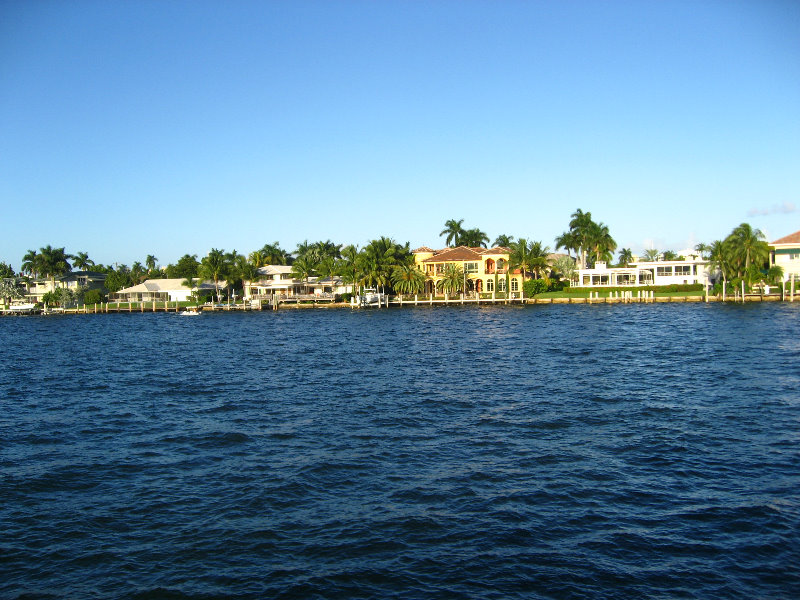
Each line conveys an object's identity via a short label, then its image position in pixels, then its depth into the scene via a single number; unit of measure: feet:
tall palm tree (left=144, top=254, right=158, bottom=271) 578.66
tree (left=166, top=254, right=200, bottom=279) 479.00
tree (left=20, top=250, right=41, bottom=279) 434.71
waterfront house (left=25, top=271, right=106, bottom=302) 447.83
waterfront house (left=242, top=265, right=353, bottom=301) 403.34
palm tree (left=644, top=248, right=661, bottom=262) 562.25
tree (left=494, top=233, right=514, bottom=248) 481.05
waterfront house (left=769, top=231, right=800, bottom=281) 312.71
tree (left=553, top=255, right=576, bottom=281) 390.21
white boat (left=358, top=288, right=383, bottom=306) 353.31
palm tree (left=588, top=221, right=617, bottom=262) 395.55
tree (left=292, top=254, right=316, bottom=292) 395.55
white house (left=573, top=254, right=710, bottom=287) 356.18
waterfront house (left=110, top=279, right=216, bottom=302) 416.67
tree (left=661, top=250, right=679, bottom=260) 536.66
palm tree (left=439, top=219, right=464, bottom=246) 456.45
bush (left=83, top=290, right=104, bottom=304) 421.18
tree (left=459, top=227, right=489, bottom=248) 456.45
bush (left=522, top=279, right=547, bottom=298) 358.23
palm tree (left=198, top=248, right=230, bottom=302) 390.42
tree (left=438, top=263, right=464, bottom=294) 356.18
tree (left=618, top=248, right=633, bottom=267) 534.86
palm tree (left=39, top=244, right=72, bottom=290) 435.12
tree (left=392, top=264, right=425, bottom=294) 356.79
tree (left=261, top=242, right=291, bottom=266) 485.56
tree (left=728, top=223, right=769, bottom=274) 293.43
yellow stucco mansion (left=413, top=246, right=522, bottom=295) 363.15
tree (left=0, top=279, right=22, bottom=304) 426.10
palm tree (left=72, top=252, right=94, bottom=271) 478.59
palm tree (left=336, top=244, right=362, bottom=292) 359.05
